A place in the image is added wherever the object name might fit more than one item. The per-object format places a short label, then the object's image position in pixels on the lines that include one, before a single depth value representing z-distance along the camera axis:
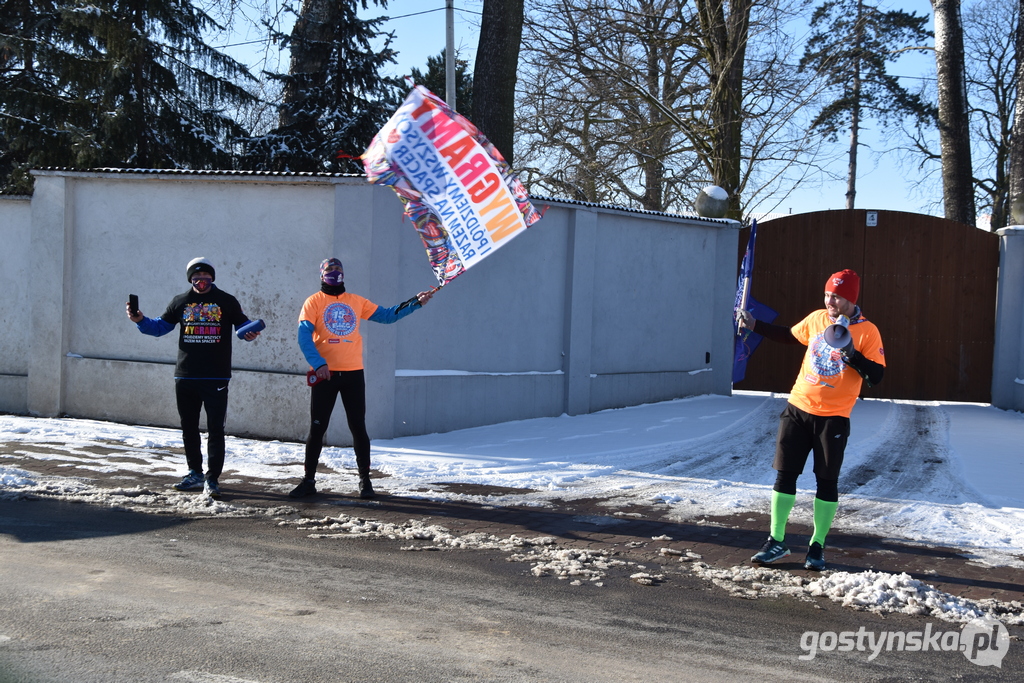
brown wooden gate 12.78
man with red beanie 5.18
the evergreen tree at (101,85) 17.72
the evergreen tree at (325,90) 21.52
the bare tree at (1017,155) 15.98
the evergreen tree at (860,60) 19.02
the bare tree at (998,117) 25.86
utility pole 16.22
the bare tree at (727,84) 17.17
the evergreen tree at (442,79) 30.36
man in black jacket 6.86
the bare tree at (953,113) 16.03
